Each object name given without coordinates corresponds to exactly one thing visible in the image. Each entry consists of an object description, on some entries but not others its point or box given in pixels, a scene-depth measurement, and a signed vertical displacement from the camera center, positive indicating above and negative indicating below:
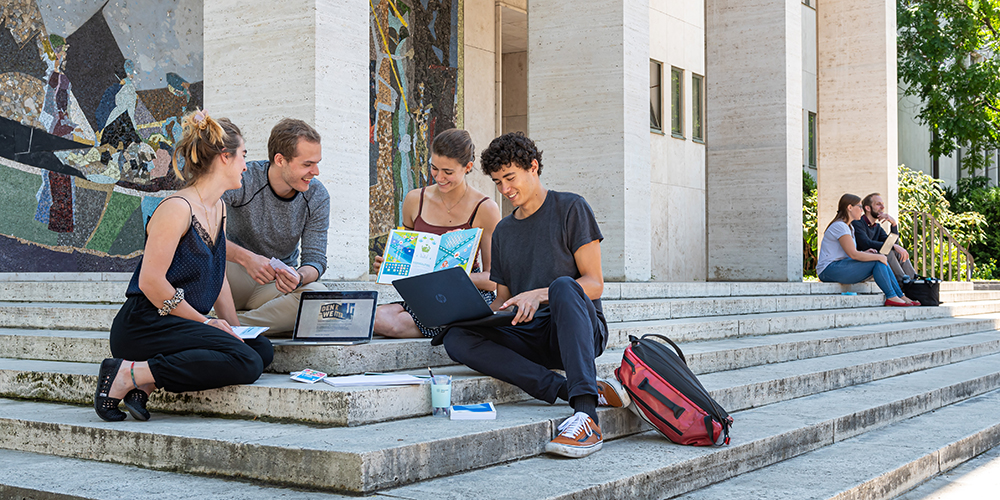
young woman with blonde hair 3.78 -0.17
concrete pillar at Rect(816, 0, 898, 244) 15.36 +2.78
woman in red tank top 4.96 +0.32
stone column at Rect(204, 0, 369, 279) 6.51 +1.34
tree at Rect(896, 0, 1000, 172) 24.19 +5.40
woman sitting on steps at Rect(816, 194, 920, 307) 11.10 +0.03
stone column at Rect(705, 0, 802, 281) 13.01 +1.81
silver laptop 4.52 -0.29
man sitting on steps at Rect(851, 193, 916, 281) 11.30 +0.37
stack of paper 3.96 -0.53
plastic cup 3.98 -0.60
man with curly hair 4.14 -0.13
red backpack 3.98 -0.61
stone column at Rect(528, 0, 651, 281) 9.54 +1.65
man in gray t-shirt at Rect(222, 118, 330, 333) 4.69 +0.20
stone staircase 3.23 -0.75
